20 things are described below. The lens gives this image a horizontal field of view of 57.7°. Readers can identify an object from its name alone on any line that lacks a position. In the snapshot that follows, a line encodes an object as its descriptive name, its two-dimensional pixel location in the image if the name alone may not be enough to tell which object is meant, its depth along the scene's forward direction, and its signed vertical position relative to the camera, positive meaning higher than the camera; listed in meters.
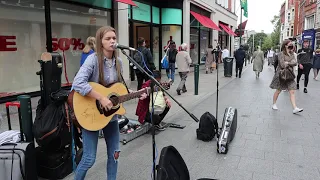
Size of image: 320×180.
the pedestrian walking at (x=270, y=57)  25.21 +0.12
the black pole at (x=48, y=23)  7.96 +1.03
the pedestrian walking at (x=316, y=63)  14.50 -0.22
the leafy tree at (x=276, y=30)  97.44 +10.78
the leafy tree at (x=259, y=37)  114.30 +9.00
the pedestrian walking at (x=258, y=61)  15.20 -0.10
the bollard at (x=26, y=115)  3.54 -0.66
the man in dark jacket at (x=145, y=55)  8.48 +0.14
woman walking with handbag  7.21 -0.33
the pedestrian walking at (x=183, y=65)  10.30 -0.19
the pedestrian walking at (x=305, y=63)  10.64 -0.16
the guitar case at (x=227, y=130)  4.59 -1.21
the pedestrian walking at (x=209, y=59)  17.81 -0.01
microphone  2.74 +0.13
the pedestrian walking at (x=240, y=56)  15.48 +0.17
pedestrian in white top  20.61 +0.45
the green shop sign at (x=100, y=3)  9.56 +1.94
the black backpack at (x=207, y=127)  5.16 -1.21
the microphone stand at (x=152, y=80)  2.88 -0.20
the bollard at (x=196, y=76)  9.83 -0.56
